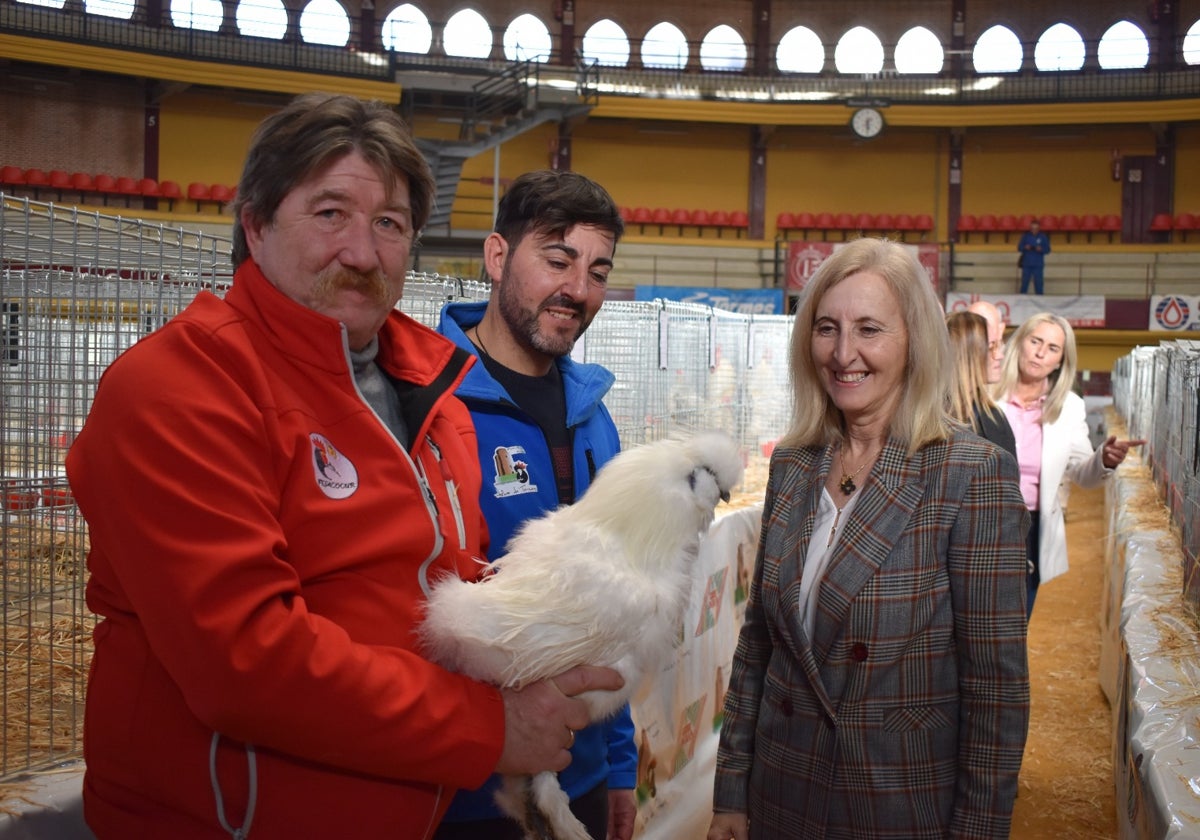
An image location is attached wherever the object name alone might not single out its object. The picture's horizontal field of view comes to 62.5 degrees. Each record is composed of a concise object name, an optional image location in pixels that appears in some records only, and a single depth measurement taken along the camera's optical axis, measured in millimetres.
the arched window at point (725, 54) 23078
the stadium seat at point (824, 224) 22234
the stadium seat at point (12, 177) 17422
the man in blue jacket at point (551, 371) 1936
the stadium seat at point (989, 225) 21672
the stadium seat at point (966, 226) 21797
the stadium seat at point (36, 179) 17750
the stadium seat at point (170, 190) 18703
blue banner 18344
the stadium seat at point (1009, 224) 21578
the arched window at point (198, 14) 19797
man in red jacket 1059
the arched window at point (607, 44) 22781
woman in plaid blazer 1773
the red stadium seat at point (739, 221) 22500
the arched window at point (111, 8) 18766
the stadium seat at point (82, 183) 18250
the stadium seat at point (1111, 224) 21328
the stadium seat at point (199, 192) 18891
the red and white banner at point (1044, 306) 18391
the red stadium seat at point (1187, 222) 20734
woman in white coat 4234
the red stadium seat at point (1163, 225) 20969
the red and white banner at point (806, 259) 19234
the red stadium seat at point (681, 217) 22109
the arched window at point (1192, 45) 21516
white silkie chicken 1302
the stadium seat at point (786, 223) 22344
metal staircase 18922
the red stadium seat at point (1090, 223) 21453
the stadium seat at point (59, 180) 18047
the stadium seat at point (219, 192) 18969
